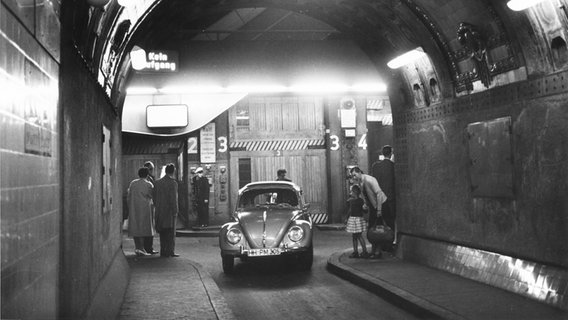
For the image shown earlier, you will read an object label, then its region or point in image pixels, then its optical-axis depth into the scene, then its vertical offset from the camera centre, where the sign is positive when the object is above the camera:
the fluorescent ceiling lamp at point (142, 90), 17.98 +2.73
